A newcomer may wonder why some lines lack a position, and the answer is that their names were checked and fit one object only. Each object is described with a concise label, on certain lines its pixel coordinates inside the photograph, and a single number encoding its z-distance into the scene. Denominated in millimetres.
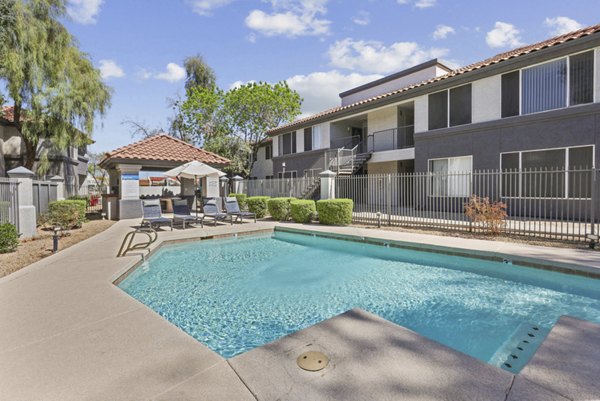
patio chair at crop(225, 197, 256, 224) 13945
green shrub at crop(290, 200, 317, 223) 14271
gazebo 15672
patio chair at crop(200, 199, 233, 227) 13383
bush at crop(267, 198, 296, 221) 15273
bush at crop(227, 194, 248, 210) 19261
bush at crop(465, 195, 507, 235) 9789
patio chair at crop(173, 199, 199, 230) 12383
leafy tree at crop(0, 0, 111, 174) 12625
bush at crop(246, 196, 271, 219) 16500
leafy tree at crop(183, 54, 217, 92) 35156
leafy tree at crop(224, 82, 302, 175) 27219
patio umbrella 13234
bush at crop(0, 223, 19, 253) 7584
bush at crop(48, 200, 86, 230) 11680
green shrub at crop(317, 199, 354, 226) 13117
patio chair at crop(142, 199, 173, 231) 11362
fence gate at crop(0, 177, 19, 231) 9133
